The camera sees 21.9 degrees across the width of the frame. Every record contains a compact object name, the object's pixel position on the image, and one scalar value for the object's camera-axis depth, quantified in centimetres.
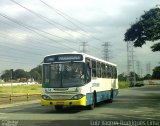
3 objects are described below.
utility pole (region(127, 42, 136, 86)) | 12994
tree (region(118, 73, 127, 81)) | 17628
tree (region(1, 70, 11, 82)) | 19375
